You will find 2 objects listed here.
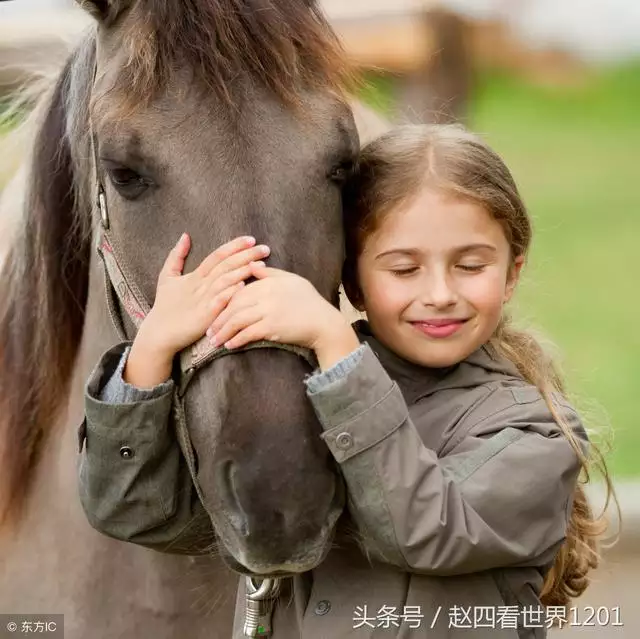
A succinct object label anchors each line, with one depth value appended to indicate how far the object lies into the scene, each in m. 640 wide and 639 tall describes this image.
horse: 3.84
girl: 3.86
